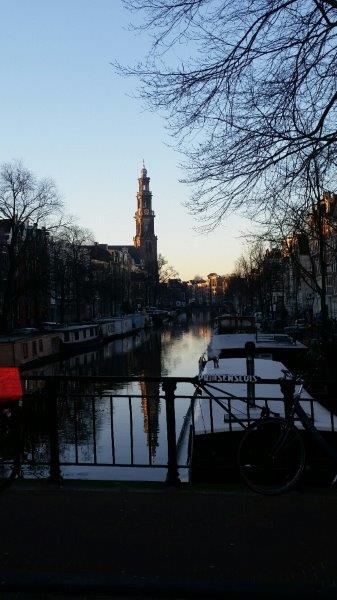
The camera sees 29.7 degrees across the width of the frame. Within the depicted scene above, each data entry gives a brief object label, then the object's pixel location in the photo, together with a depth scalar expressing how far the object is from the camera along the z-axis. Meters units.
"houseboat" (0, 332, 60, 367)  37.84
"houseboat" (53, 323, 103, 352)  52.25
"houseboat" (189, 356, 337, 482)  7.91
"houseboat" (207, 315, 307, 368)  23.20
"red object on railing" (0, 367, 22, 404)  6.23
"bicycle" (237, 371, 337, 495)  6.31
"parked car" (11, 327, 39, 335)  50.84
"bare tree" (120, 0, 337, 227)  8.45
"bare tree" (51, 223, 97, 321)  66.50
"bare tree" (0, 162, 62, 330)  49.34
